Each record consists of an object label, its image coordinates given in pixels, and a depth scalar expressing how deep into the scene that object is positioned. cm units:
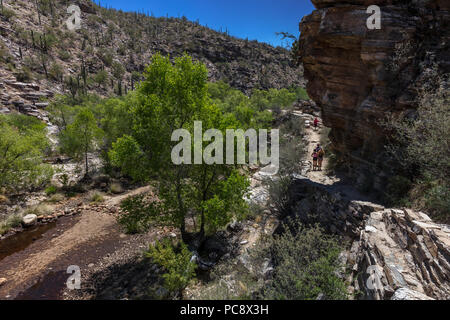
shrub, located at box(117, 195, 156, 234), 821
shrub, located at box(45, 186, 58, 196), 1430
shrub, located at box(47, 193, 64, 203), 1399
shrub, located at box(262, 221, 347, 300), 409
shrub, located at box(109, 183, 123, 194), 1608
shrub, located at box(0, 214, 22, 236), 1091
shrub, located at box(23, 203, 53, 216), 1247
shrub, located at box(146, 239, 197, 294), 614
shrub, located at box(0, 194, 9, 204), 1261
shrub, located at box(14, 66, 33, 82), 3008
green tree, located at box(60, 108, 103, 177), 1617
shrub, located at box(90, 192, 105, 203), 1471
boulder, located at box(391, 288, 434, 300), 317
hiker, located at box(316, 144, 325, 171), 1093
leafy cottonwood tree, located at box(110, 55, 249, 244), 770
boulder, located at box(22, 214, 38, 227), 1163
